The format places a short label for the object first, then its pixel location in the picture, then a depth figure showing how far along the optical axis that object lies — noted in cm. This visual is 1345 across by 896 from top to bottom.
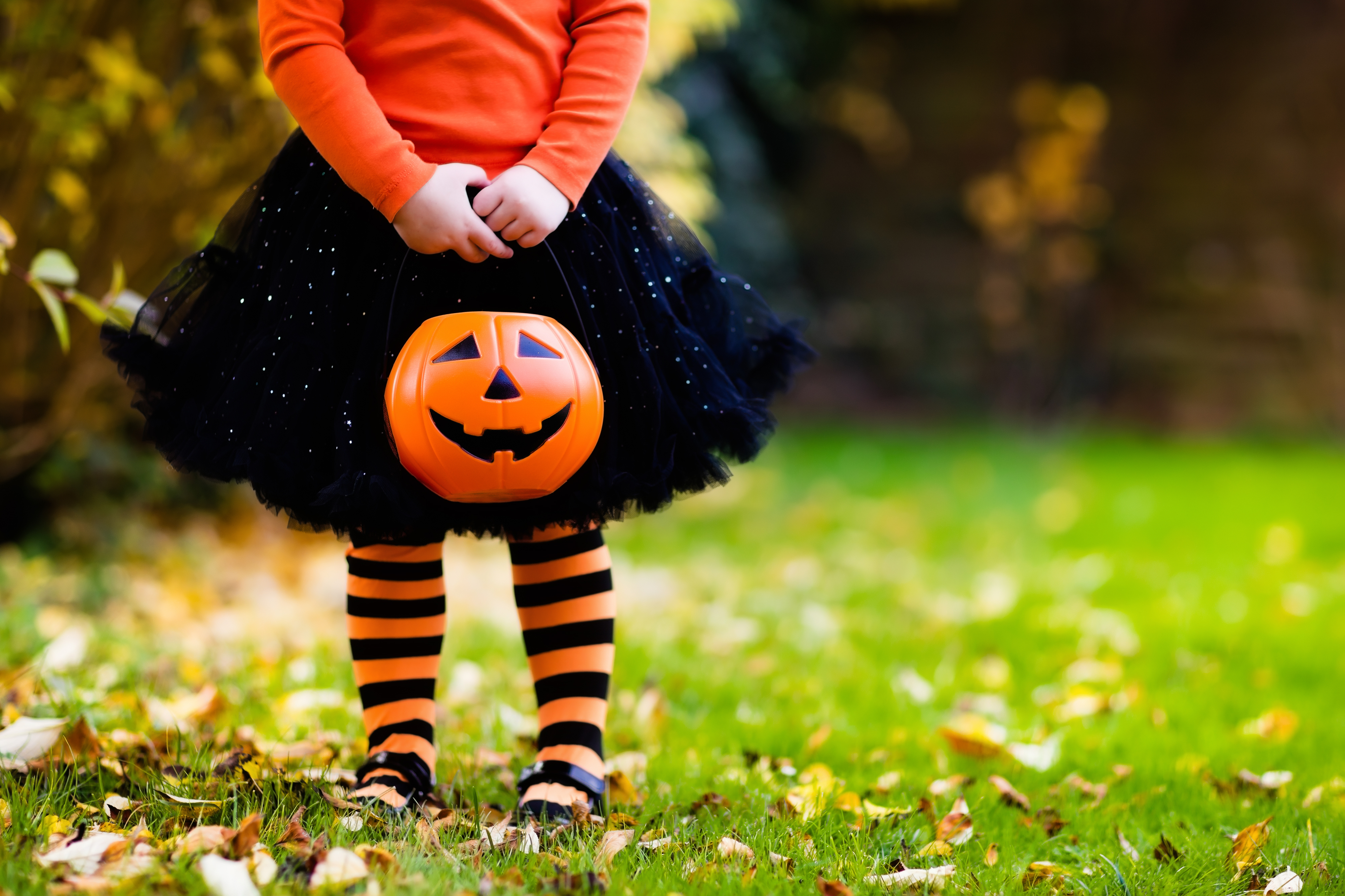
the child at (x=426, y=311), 282
